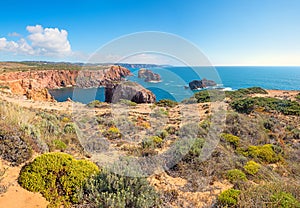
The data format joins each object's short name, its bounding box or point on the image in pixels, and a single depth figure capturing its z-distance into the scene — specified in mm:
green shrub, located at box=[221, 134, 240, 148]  8685
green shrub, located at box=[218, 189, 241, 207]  3988
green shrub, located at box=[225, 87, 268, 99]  29353
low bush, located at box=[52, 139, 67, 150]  6153
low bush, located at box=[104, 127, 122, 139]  8812
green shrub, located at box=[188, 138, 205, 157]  6348
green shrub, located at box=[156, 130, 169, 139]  9014
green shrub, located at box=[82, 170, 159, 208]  3584
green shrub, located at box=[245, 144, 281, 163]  7532
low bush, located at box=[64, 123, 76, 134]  8378
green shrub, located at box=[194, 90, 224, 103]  24259
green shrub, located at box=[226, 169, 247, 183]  5371
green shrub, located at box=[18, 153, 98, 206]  3840
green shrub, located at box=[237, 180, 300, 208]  3760
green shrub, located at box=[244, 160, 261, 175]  5971
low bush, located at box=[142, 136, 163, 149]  7432
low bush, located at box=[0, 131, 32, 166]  4613
